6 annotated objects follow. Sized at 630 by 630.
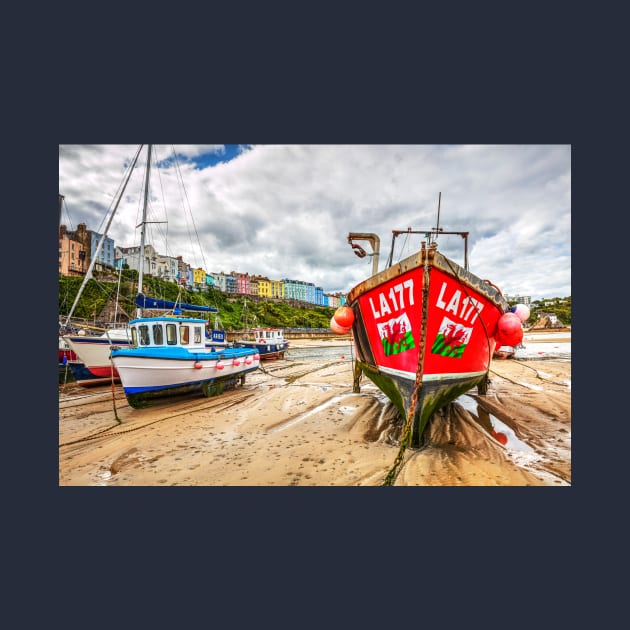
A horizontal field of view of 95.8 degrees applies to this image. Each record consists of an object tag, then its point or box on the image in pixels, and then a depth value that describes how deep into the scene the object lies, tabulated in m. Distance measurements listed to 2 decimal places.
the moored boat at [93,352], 11.43
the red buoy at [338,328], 5.75
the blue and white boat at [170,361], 7.28
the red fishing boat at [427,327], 4.25
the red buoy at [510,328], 4.82
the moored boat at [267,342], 20.73
